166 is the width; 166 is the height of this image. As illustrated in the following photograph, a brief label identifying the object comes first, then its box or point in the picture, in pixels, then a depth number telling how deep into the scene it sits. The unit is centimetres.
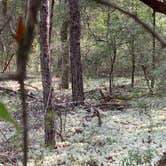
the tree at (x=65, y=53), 1550
